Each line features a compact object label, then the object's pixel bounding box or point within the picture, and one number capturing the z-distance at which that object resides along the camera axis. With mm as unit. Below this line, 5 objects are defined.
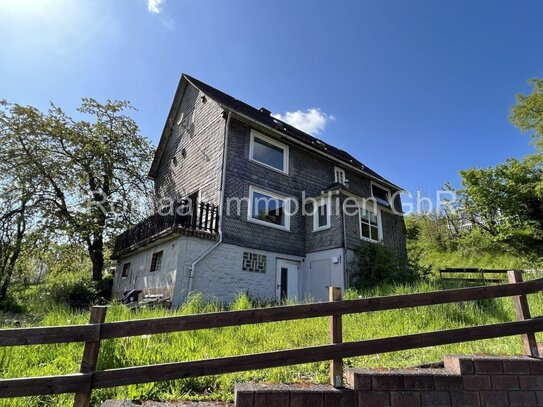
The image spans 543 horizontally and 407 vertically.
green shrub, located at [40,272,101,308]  13820
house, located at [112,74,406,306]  10750
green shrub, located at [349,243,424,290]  11703
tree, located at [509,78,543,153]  18844
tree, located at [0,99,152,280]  14648
